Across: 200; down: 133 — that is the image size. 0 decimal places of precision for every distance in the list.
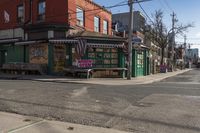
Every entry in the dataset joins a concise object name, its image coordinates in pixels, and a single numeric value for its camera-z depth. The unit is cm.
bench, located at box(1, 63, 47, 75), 1509
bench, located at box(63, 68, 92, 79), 1411
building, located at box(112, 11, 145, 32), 2714
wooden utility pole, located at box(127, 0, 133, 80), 1395
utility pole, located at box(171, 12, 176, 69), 3096
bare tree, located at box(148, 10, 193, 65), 2925
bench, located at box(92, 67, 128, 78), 1487
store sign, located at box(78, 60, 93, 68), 1439
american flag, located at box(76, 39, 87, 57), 1410
